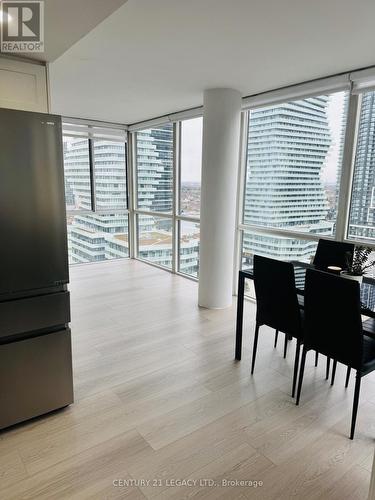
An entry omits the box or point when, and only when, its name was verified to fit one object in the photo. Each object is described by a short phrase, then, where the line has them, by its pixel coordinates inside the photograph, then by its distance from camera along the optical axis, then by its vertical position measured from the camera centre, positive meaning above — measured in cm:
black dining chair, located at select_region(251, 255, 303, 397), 235 -77
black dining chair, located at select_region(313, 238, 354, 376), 288 -53
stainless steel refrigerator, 179 -47
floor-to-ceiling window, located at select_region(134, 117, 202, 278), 514 -4
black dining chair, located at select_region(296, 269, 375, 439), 191 -79
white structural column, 371 -2
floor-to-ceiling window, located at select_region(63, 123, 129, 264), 589 -2
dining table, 207 -68
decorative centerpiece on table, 238 -52
